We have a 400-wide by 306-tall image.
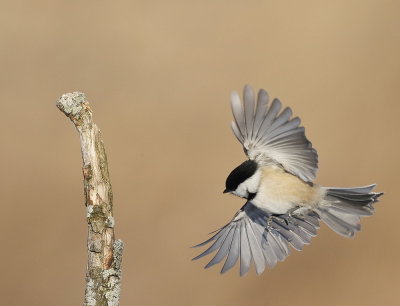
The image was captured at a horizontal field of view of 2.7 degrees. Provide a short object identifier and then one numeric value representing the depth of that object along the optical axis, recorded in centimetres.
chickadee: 647
